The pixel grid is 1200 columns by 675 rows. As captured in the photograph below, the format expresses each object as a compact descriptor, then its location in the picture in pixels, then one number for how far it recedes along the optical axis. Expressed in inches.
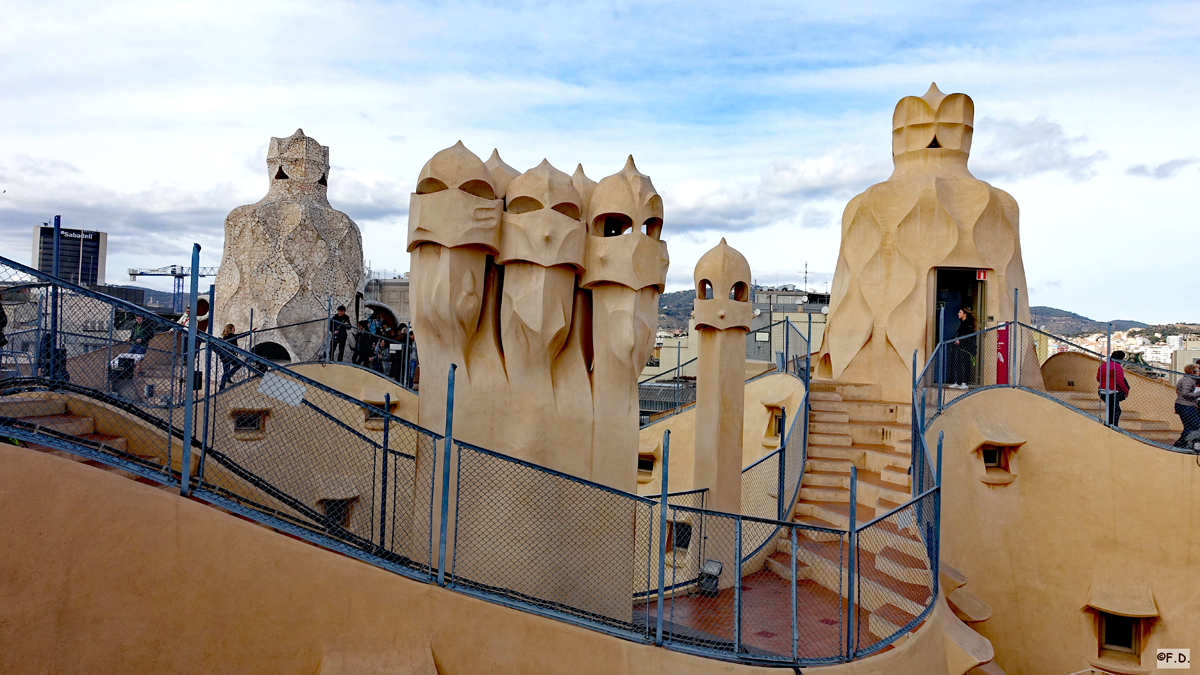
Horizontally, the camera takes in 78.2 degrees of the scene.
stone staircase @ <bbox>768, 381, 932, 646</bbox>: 343.6
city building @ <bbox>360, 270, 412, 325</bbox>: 1459.2
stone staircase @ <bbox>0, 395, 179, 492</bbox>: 283.4
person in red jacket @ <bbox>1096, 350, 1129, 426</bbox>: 491.2
